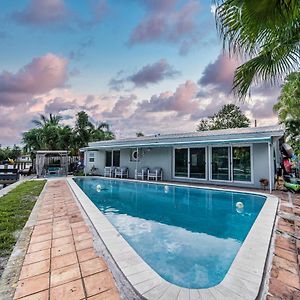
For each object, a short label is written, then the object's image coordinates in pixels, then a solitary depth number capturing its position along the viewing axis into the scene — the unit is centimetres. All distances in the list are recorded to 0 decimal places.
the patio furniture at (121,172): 2304
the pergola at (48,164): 2434
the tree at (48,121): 3353
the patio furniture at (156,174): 2030
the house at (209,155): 1498
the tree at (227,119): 4286
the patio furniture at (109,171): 2392
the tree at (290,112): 1936
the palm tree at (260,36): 288
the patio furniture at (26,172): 2744
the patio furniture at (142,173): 2120
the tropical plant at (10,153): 5716
